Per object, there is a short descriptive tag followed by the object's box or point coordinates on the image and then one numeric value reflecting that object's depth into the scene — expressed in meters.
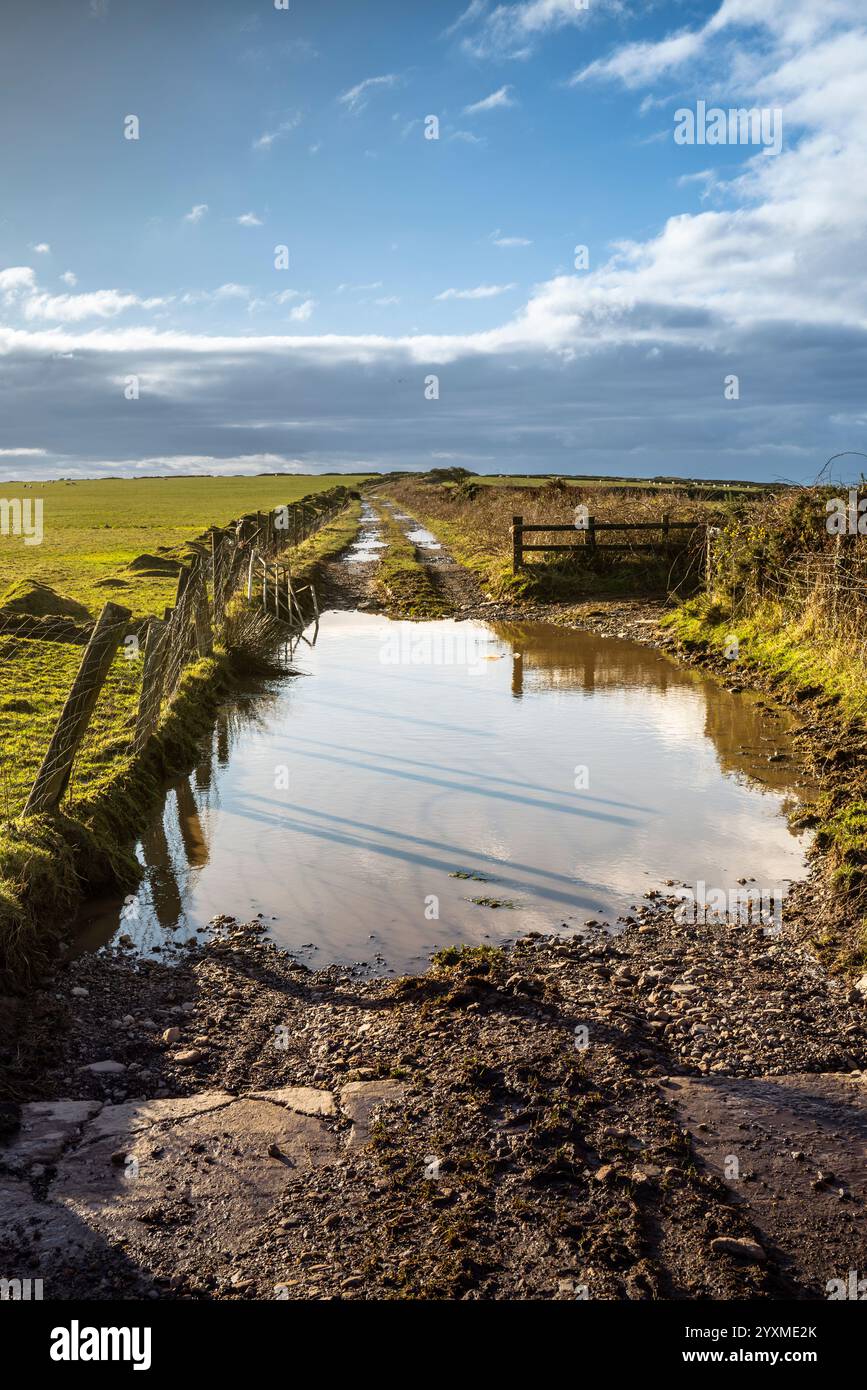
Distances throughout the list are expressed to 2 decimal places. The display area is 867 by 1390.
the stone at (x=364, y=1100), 4.67
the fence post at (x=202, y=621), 15.11
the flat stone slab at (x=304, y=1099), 4.86
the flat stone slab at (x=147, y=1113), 4.75
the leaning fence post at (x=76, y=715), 7.75
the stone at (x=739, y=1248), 3.76
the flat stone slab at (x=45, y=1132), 4.49
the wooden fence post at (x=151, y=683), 10.87
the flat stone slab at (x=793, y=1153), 3.89
